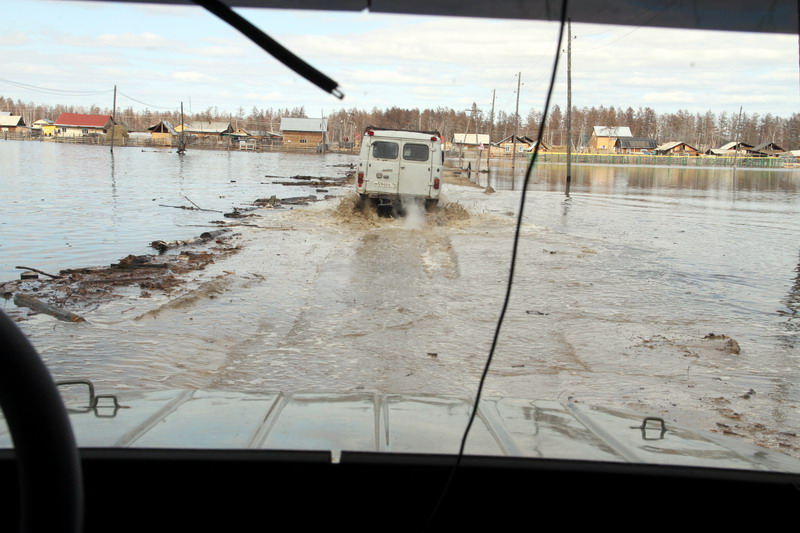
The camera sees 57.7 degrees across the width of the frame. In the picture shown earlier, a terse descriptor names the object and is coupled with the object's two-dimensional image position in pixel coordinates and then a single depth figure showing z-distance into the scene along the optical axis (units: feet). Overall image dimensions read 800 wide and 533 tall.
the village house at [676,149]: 510.17
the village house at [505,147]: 393.13
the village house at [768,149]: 496.64
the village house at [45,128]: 556.10
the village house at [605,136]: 450.30
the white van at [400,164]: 70.49
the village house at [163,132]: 507.71
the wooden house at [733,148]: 497.62
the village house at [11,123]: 545.44
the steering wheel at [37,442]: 3.60
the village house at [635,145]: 493.81
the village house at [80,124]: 528.63
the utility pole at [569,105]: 128.48
